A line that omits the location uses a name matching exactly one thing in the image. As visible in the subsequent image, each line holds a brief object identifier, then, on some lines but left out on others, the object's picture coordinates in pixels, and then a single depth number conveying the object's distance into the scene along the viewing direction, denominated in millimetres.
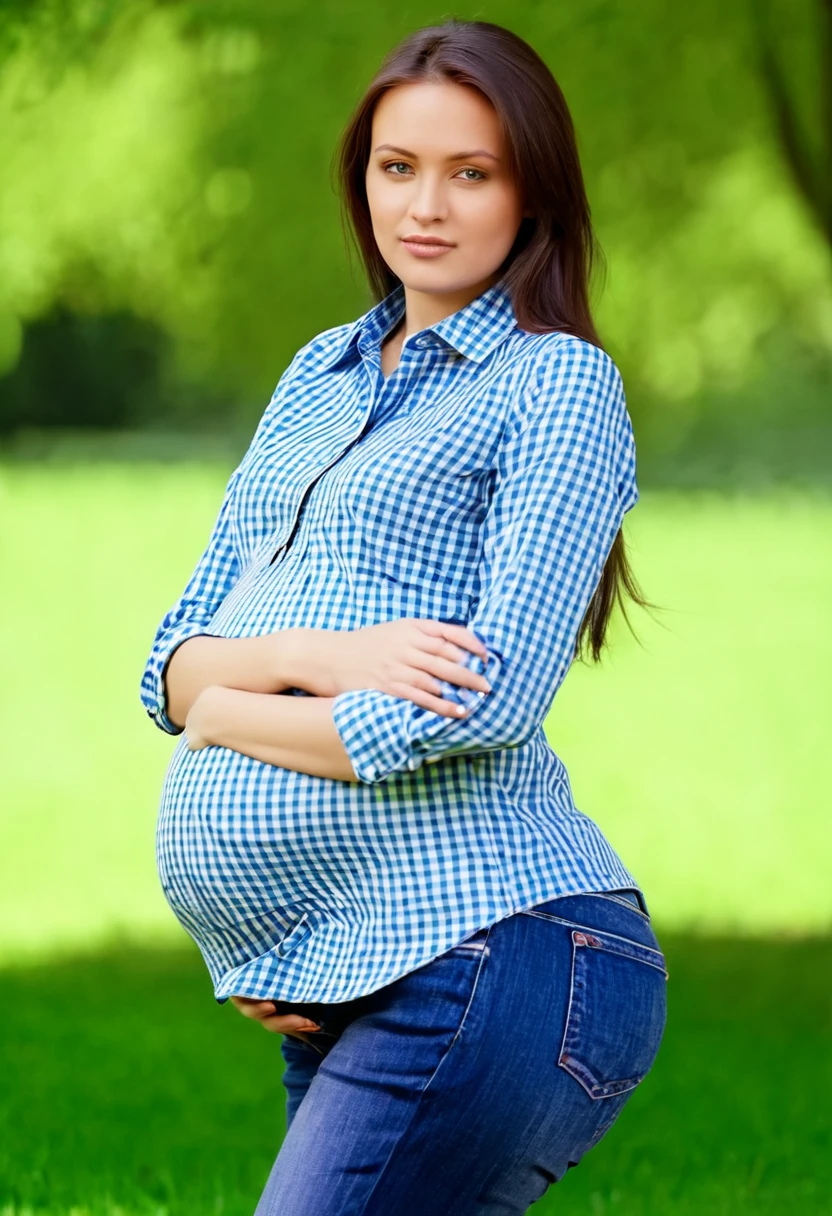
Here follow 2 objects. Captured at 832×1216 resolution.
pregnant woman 6002
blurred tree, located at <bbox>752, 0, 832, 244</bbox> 12326
